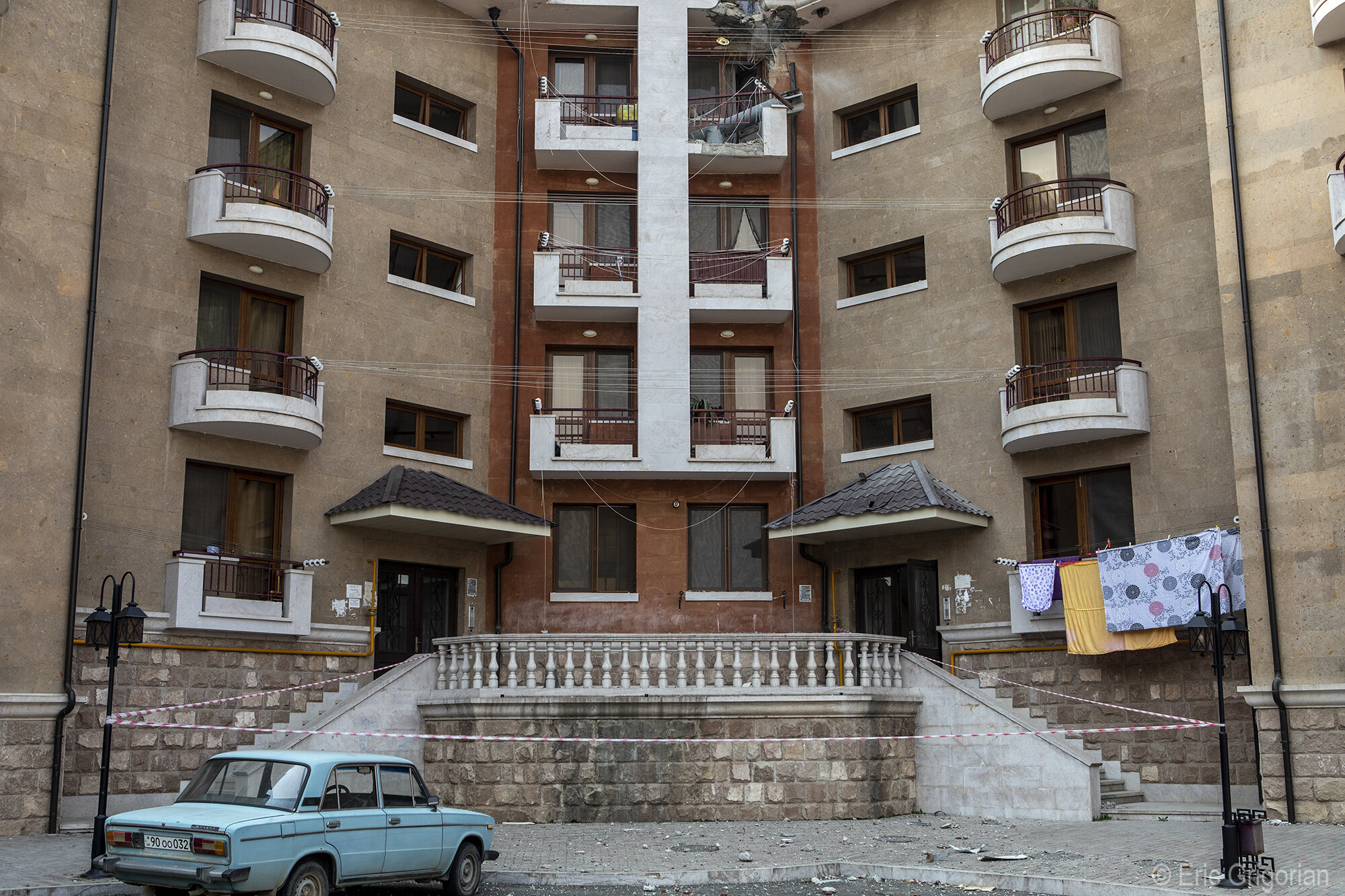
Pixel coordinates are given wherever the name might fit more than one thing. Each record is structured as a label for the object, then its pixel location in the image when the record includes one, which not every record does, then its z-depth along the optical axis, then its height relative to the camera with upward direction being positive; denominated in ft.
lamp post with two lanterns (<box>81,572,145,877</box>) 50.31 +0.54
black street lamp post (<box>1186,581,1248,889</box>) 42.06 -0.42
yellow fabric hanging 70.13 +1.37
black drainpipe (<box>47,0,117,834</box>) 59.67 +9.16
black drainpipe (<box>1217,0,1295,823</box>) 59.77 +9.53
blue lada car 36.63 -5.98
